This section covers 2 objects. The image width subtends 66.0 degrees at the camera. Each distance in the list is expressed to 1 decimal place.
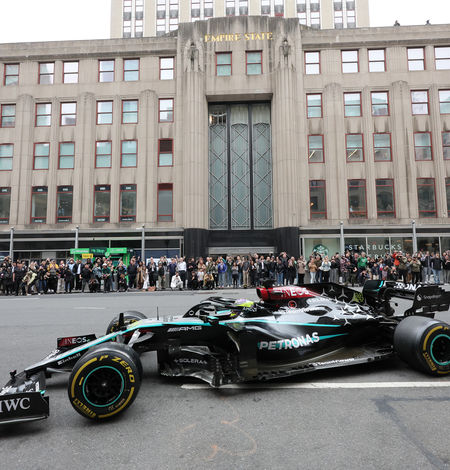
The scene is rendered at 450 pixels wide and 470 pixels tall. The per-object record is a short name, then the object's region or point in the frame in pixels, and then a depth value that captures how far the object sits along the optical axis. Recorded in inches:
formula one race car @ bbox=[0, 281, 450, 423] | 122.3
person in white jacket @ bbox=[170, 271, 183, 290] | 715.4
